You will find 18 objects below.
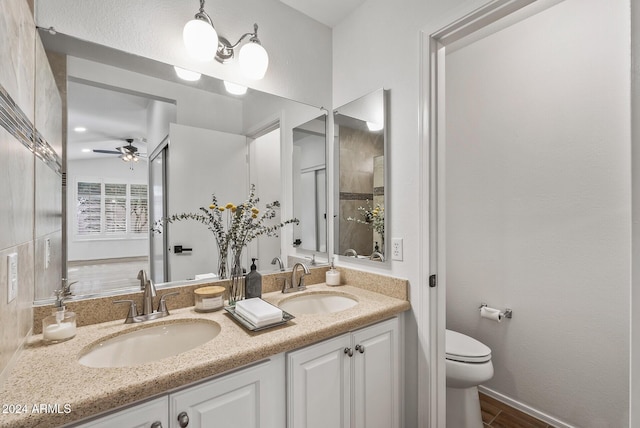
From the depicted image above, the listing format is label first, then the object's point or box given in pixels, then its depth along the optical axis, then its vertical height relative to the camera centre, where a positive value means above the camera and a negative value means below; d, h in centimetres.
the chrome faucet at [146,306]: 115 -37
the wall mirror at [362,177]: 158 +22
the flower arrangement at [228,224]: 144 -5
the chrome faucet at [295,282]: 163 -38
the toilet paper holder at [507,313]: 198 -68
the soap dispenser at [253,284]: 142 -34
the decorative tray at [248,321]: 107 -41
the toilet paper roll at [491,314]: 198 -68
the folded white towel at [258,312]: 108 -37
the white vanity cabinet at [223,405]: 76 -55
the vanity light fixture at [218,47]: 130 +80
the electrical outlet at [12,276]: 76 -16
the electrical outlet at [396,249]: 149 -18
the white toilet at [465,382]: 163 -93
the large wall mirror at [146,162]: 116 +25
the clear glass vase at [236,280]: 141 -32
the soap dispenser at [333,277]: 175 -38
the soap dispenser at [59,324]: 95 -36
